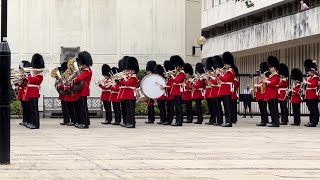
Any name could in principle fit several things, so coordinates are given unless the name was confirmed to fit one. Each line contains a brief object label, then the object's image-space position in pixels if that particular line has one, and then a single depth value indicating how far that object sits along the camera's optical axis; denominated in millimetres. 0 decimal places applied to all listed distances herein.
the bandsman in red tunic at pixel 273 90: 24359
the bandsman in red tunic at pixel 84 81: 22406
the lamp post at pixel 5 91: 11648
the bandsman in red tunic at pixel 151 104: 26062
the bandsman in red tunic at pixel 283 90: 26114
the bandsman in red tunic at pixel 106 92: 25656
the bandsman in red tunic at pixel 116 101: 25094
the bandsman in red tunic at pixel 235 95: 25297
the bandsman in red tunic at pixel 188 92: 26297
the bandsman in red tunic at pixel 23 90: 22719
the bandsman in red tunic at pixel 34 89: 22172
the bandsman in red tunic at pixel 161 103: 25797
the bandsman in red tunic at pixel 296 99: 26156
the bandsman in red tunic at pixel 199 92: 26172
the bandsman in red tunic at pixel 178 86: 24703
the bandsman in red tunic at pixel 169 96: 25141
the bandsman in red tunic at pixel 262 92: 25047
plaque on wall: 30469
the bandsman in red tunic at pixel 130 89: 22875
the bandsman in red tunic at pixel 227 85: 24047
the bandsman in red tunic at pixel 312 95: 25062
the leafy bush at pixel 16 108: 29375
